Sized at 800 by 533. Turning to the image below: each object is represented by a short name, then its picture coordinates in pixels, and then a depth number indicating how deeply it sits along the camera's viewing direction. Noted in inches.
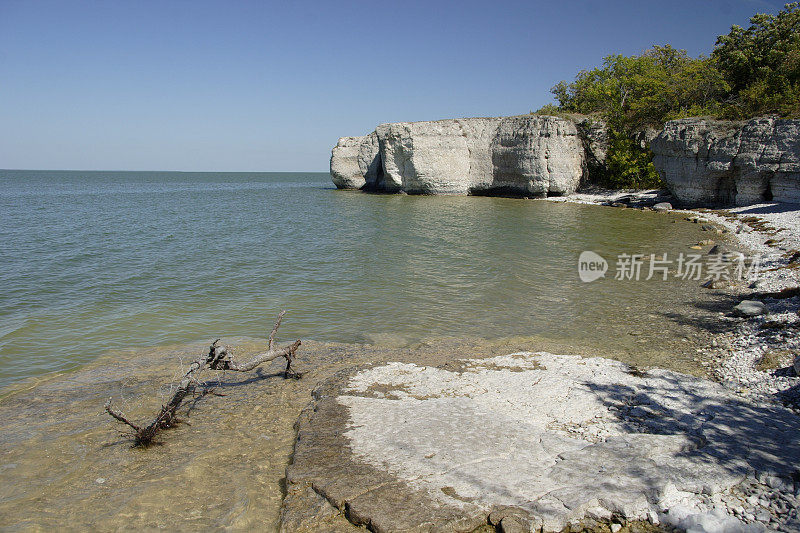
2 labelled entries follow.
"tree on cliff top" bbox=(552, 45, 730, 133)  1526.8
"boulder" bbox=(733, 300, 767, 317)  404.5
